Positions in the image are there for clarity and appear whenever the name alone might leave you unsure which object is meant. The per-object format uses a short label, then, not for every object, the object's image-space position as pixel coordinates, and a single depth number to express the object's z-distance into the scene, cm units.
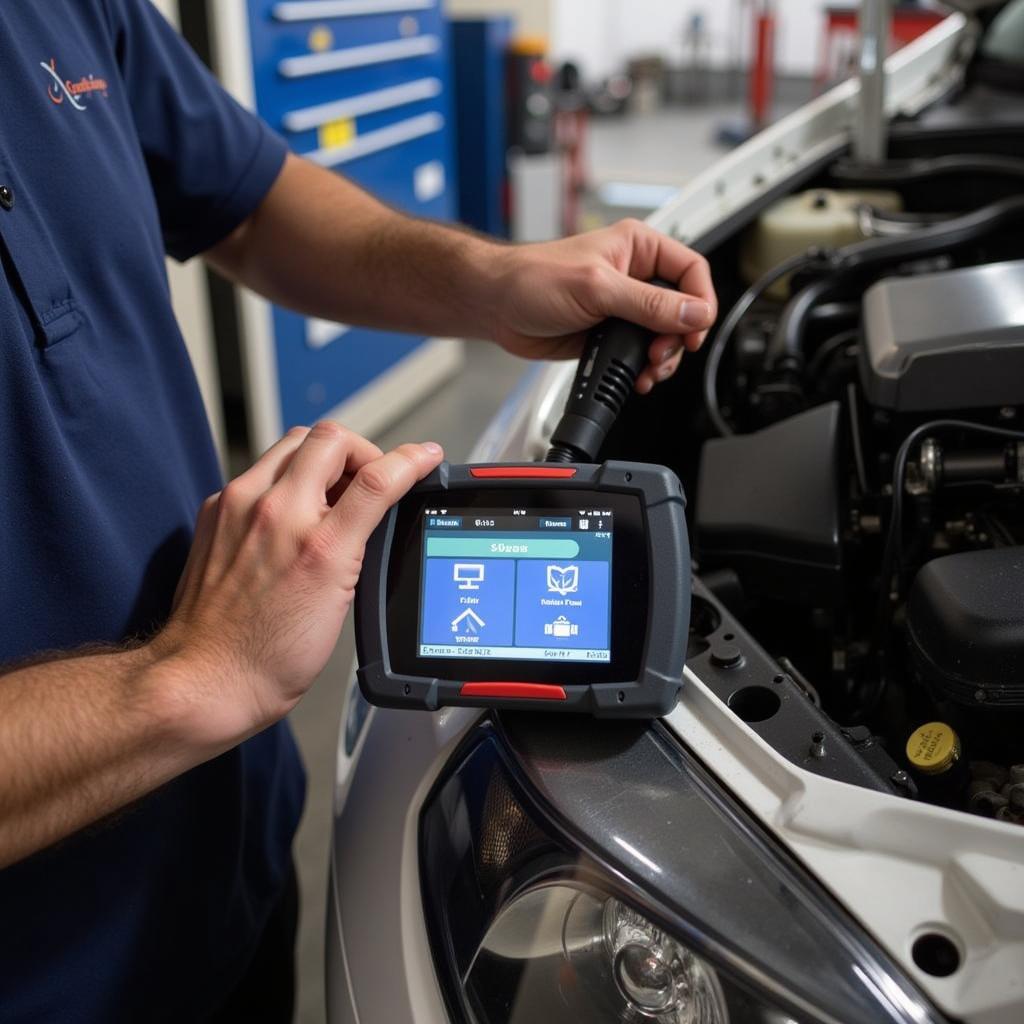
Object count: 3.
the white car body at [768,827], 48
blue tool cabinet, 226
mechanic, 57
